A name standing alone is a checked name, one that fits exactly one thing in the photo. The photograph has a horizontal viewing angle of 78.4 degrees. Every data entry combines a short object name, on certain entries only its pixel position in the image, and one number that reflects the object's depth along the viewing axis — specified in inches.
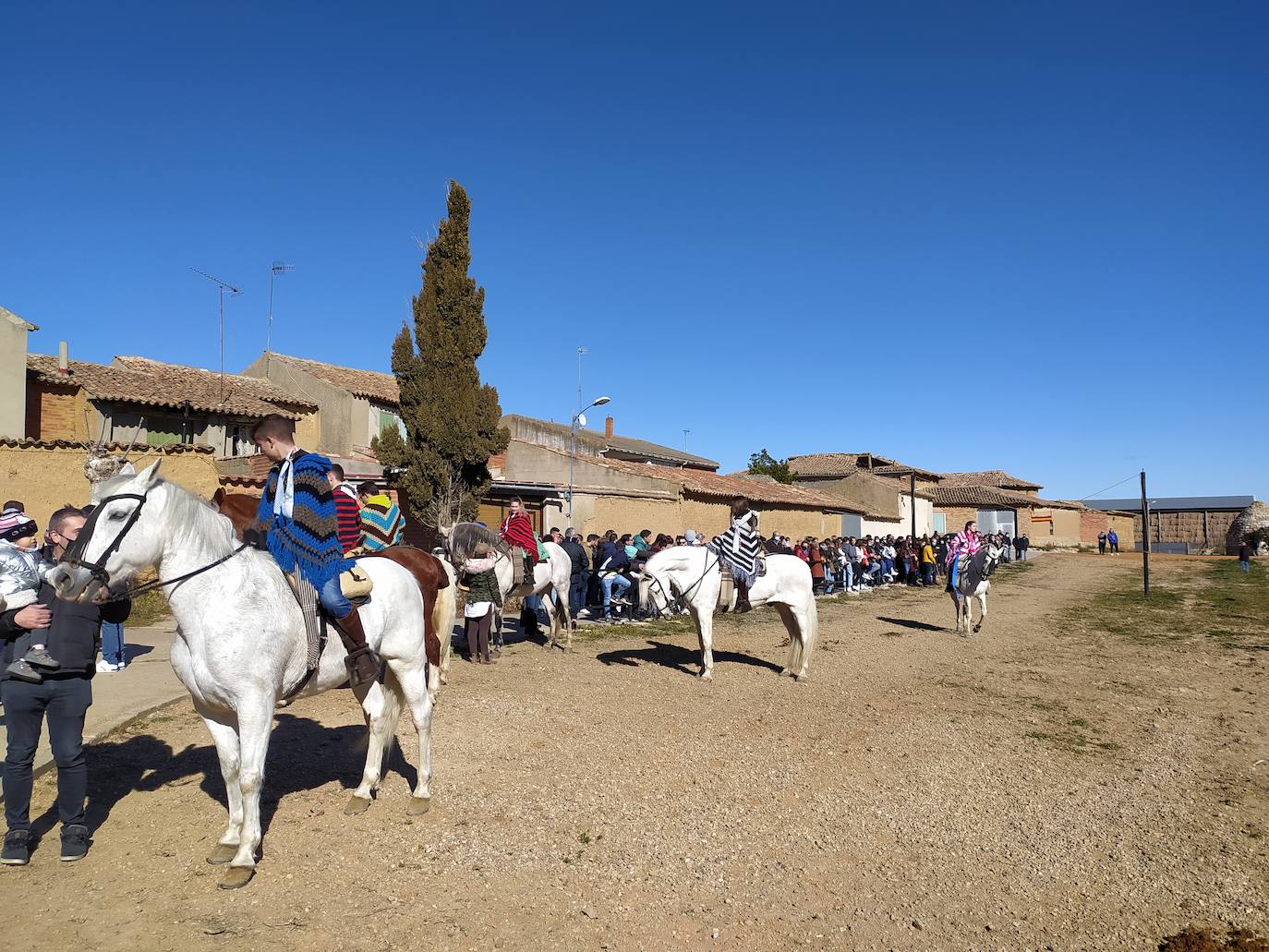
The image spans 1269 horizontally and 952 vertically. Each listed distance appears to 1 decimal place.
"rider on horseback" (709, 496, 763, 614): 413.7
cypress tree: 914.1
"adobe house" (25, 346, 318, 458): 931.3
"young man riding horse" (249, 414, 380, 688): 182.2
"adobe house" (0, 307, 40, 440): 858.8
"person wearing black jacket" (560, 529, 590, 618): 616.1
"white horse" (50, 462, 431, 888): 158.4
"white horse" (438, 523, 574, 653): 458.9
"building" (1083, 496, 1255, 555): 2188.7
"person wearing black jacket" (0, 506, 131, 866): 171.2
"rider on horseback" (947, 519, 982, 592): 611.1
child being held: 169.5
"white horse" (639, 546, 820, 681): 415.8
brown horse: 215.6
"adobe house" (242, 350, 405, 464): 1210.6
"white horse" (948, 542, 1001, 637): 598.2
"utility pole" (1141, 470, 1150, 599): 879.7
